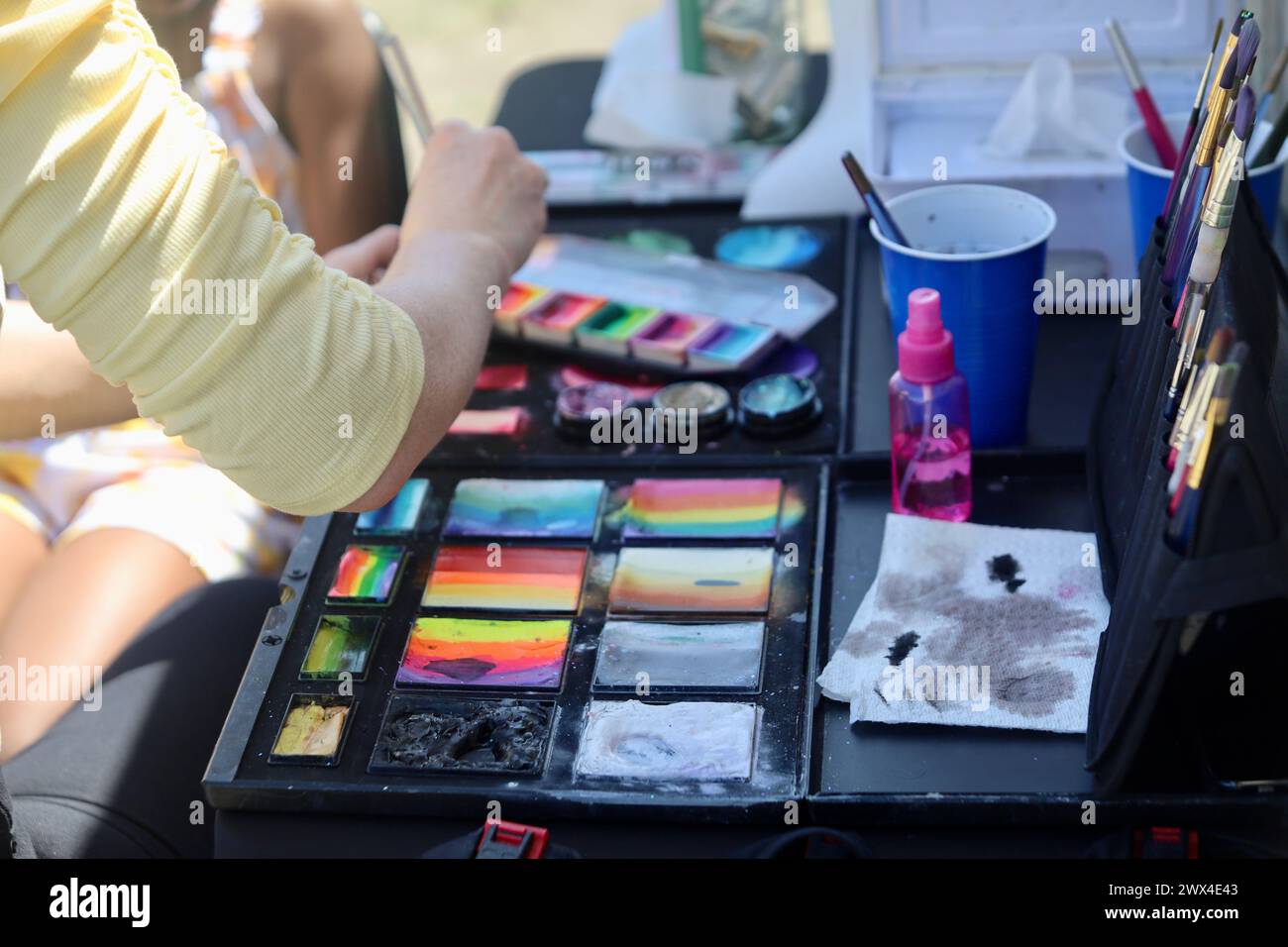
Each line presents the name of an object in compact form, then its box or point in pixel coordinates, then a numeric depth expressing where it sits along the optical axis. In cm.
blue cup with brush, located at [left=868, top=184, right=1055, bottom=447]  102
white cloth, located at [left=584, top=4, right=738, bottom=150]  159
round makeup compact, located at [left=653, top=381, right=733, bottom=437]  113
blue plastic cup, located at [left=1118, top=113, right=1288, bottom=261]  106
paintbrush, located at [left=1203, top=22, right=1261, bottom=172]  81
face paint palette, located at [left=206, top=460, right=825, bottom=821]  84
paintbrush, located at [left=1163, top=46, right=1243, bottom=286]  82
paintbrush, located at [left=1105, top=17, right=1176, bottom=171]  113
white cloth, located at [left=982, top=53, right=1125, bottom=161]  127
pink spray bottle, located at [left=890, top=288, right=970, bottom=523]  96
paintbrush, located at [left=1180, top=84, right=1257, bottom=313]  76
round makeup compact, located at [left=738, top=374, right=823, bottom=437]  112
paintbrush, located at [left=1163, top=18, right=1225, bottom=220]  92
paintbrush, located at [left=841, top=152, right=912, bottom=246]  102
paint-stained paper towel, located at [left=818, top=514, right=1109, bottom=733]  85
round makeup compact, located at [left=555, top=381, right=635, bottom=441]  114
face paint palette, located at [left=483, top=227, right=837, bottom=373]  121
